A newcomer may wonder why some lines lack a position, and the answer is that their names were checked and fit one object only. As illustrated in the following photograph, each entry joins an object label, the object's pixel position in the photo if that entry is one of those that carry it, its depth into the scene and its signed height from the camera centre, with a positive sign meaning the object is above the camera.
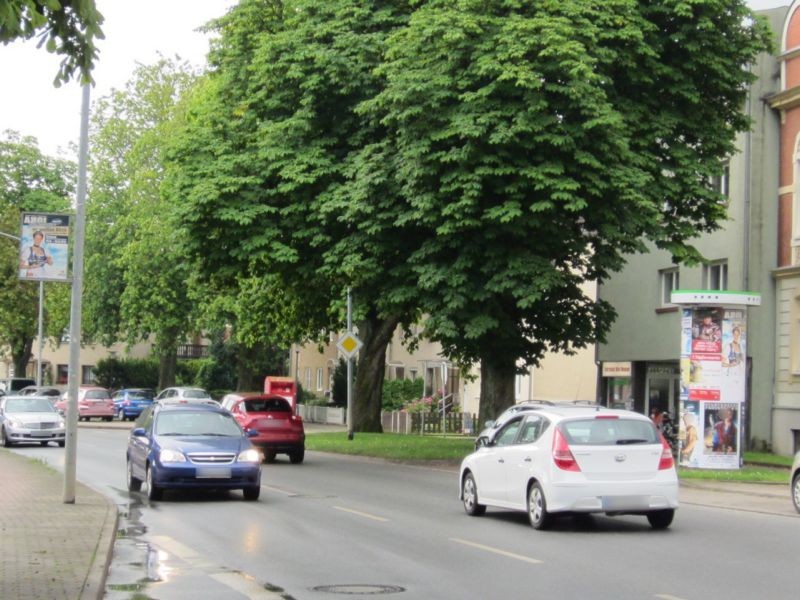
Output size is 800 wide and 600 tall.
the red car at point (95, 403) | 61.81 -1.72
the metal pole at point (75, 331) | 17.48 +0.52
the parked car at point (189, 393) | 47.03 -0.84
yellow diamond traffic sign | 37.69 +0.96
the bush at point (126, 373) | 84.12 -0.21
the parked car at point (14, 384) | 71.25 -1.03
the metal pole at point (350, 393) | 39.56 -0.56
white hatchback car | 15.31 -1.05
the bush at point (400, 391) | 62.69 -0.71
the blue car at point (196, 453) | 19.47 -1.29
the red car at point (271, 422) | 29.67 -1.16
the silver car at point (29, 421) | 38.03 -1.67
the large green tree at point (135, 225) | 59.78 +7.17
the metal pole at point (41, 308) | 60.91 +2.89
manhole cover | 10.72 -1.85
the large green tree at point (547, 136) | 24.42 +5.03
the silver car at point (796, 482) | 18.52 -1.39
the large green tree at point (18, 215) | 74.00 +9.09
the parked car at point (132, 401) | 64.75 -1.65
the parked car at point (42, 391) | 60.85 -1.21
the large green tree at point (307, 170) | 27.41 +4.62
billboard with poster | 17.73 +1.71
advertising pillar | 26.12 +0.12
